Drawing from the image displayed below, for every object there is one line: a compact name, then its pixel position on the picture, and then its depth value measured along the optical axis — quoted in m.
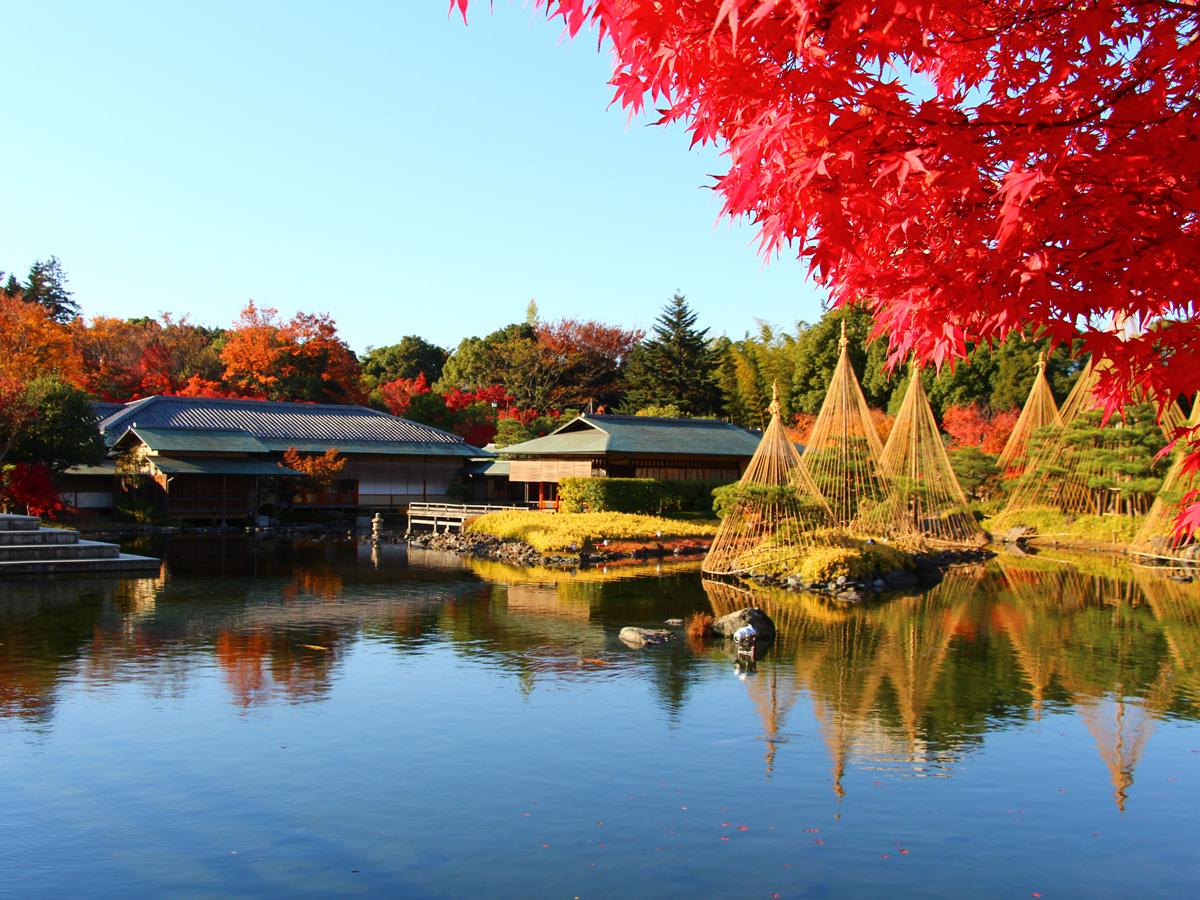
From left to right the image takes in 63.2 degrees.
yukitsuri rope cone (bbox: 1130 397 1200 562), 22.15
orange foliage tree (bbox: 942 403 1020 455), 36.28
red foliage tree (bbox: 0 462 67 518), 25.91
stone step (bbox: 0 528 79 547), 19.19
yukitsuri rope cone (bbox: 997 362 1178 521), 26.94
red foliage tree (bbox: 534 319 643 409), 51.66
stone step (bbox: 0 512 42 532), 19.66
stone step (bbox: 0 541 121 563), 18.92
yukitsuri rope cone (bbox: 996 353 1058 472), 31.33
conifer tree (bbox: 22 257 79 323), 55.00
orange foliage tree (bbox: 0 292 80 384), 34.67
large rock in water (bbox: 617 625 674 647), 13.75
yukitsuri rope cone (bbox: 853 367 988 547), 24.92
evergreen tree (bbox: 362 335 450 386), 58.25
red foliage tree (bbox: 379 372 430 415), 45.84
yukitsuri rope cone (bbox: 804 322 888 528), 23.78
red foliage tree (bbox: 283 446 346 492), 34.31
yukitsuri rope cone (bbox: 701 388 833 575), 20.72
